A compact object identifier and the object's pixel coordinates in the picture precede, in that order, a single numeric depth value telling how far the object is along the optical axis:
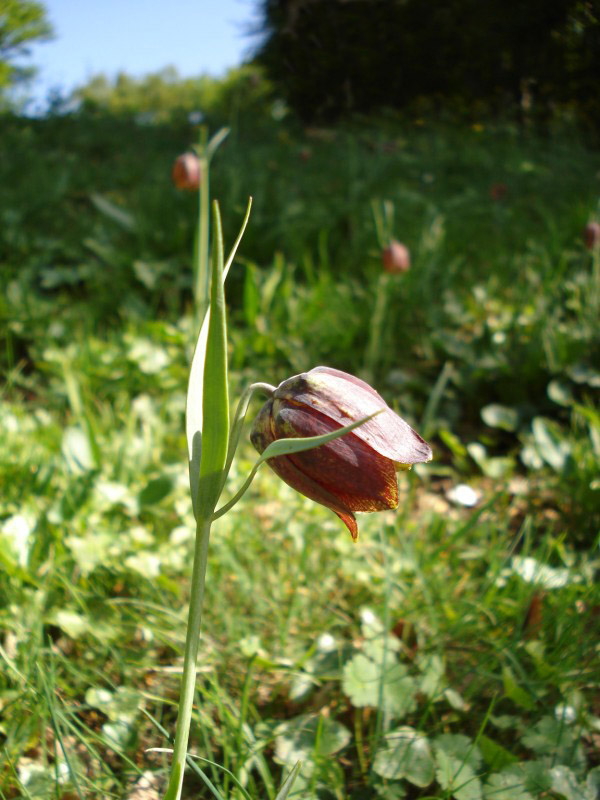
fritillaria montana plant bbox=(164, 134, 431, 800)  0.15
